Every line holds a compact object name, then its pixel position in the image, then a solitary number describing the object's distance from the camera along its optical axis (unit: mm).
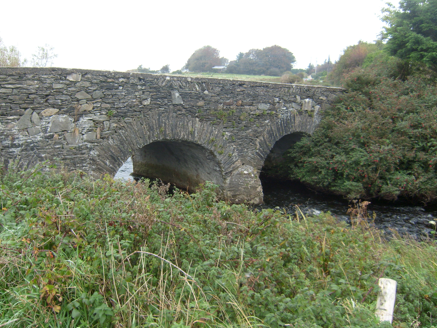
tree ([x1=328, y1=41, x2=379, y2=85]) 20784
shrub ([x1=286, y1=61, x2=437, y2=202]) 8625
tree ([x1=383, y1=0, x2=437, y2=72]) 10953
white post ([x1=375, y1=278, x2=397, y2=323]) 2379
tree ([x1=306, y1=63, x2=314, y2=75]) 51769
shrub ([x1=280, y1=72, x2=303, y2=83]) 17788
